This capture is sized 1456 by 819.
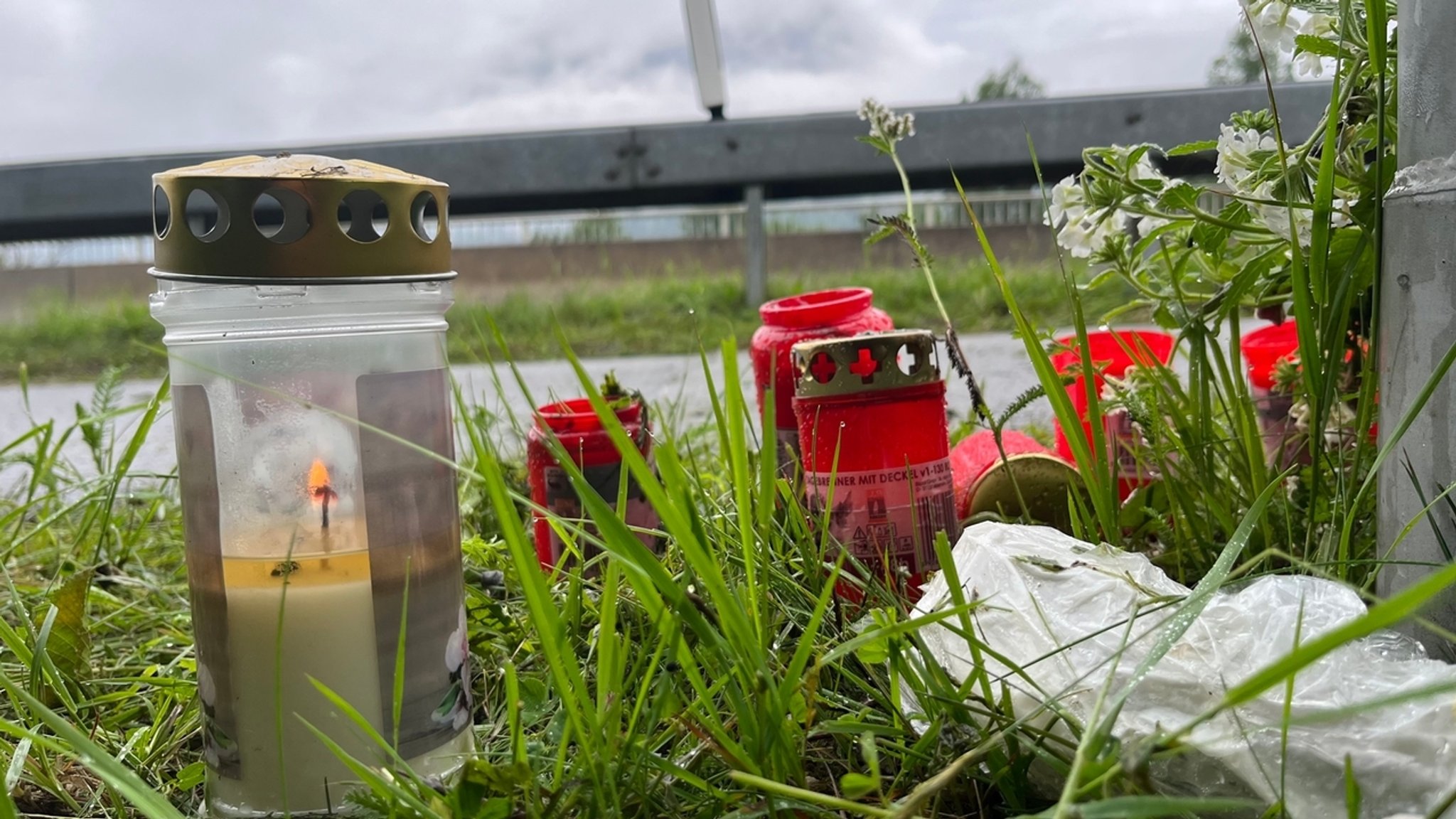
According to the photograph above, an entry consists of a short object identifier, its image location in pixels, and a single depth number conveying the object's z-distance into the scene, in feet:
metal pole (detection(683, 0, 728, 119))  12.67
